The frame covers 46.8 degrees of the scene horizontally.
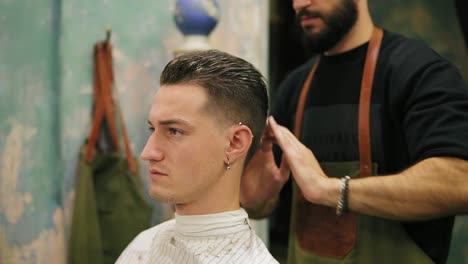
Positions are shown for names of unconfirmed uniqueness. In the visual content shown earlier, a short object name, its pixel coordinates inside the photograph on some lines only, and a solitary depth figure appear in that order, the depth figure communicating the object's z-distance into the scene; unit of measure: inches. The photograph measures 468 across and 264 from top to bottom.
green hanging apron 81.6
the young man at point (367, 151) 58.1
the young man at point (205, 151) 53.4
